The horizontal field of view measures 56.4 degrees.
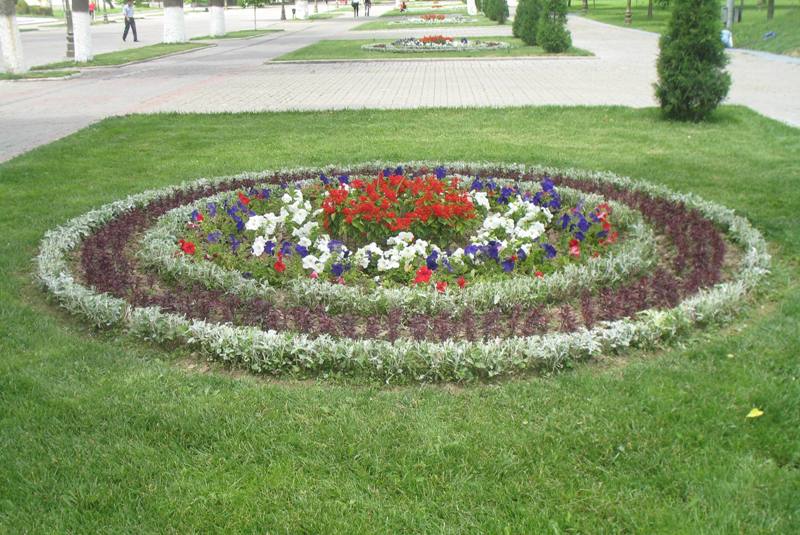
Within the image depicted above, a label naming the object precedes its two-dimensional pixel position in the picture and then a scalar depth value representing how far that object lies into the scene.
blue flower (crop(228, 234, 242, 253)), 5.15
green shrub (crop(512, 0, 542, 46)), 22.88
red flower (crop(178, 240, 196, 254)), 5.02
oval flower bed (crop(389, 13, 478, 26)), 37.81
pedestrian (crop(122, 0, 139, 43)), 29.50
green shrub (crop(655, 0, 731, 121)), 9.78
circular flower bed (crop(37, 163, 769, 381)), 3.78
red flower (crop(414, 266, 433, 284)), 4.56
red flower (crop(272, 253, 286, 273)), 4.73
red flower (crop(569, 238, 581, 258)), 4.93
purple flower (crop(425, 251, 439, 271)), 4.74
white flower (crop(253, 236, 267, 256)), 5.04
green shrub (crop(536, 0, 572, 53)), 20.03
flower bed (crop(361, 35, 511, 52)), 22.73
